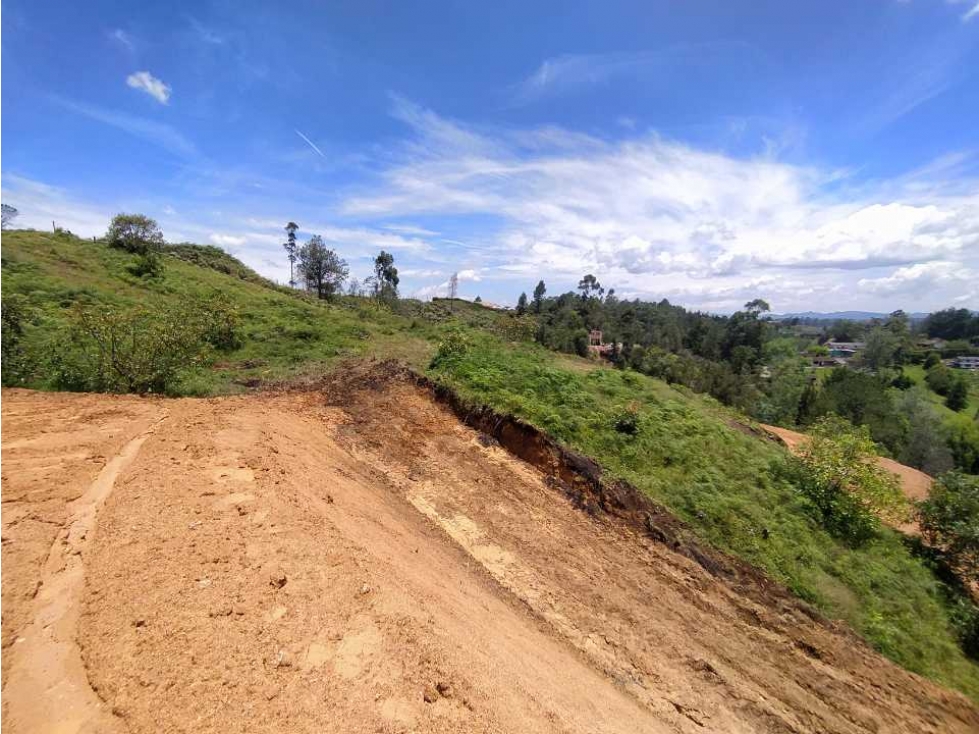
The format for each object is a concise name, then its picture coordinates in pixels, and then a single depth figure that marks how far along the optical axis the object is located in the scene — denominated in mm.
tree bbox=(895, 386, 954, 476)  27172
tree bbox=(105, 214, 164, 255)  27016
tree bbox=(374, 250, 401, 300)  50750
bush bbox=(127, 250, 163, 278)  22922
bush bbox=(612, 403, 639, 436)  11750
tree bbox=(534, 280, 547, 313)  87875
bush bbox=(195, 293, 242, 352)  16109
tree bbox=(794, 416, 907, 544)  9797
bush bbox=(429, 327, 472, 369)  15898
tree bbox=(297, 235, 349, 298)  40250
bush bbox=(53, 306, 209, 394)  10953
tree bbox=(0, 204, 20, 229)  30934
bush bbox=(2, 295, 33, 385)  10625
